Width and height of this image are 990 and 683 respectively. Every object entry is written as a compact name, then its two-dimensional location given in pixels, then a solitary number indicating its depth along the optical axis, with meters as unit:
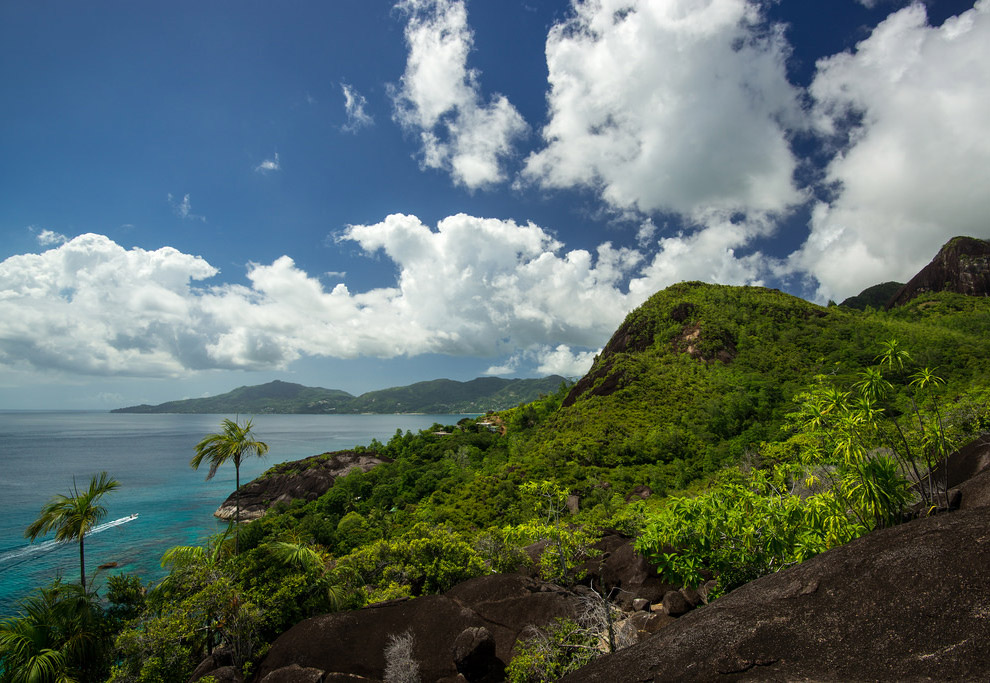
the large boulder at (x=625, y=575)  14.85
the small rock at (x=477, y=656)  10.46
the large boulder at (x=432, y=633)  10.70
